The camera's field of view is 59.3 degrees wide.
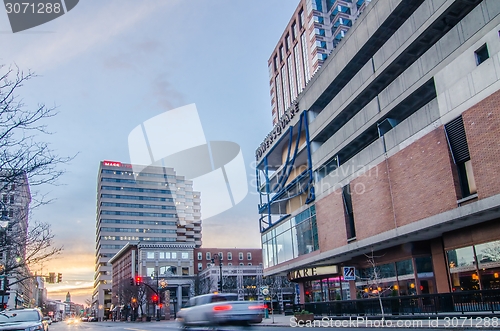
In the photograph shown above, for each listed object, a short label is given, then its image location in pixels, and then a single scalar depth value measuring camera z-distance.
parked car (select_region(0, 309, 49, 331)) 16.60
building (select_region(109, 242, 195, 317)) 83.12
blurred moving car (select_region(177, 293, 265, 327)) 17.06
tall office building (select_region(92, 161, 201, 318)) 139.75
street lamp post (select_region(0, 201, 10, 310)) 17.15
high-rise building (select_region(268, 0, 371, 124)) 74.69
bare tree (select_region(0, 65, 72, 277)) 12.56
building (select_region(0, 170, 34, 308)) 13.80
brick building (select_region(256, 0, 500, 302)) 23.46
